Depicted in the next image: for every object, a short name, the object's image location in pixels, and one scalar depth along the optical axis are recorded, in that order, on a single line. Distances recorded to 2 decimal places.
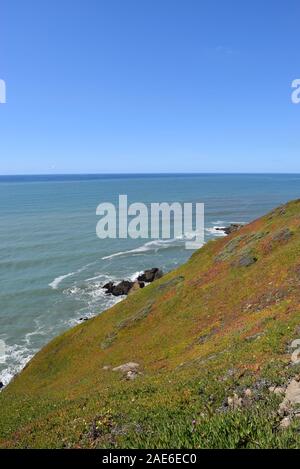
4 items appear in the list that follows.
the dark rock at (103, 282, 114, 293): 77.86
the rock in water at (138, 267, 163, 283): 79.94
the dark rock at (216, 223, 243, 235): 127.89
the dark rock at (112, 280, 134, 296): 75.96
